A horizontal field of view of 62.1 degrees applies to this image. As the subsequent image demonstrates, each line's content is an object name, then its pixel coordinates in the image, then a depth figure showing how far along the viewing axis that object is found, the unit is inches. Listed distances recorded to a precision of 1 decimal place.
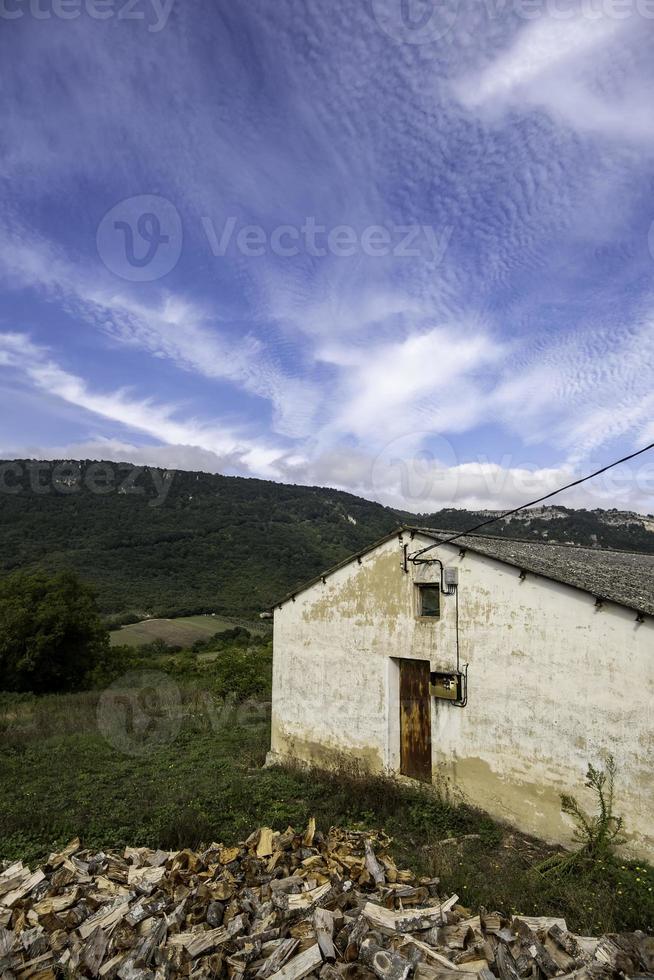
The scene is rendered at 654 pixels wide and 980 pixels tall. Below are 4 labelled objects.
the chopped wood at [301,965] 191.5
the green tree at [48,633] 991.6
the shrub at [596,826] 299.9
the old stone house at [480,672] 325.7
